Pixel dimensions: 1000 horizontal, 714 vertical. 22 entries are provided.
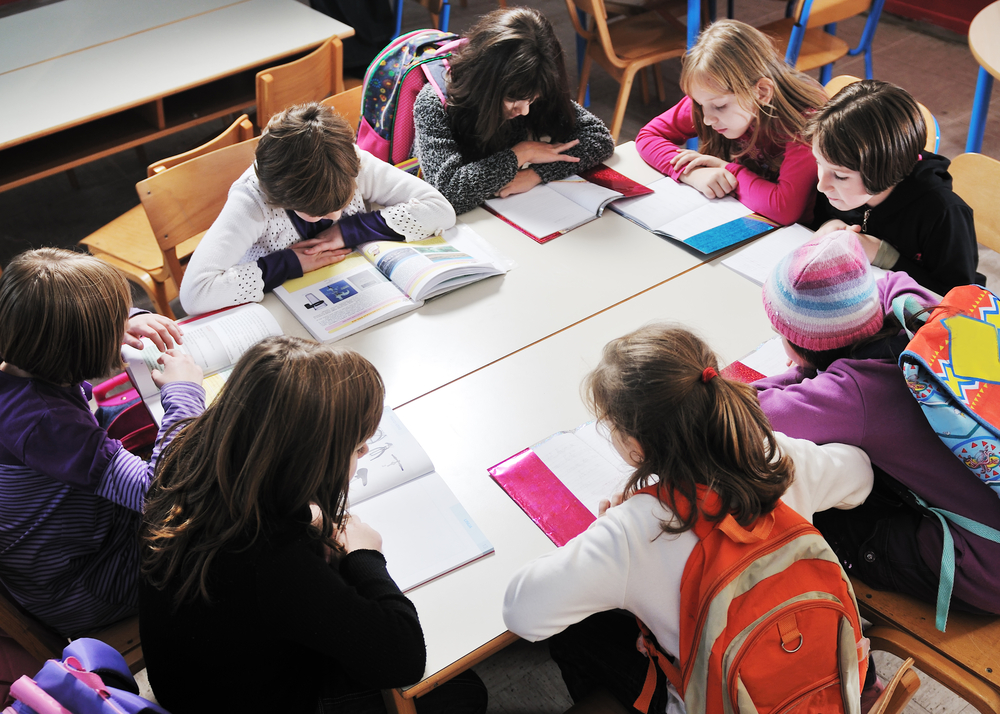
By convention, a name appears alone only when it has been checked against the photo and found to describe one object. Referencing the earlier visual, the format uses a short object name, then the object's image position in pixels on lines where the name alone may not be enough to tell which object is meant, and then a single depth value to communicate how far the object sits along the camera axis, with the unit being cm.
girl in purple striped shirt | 117
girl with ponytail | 96
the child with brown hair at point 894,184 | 158
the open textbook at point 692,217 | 186
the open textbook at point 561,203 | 194
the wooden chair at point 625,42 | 316
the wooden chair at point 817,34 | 298
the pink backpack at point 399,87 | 212
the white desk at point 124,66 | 254
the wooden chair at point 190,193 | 189
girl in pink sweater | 188
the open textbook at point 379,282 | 165
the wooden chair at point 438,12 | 348
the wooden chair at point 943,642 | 112
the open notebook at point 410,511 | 117
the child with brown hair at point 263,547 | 94
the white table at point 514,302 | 156
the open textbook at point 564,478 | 124
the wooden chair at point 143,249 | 212
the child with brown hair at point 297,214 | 160
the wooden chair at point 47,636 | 118
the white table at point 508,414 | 112
